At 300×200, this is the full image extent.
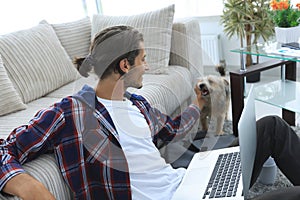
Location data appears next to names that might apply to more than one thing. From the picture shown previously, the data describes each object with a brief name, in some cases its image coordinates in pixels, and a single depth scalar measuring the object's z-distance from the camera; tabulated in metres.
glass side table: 1.82
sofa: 1.33
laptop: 1.00
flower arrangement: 1.85
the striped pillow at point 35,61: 1.83
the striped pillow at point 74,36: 2.30
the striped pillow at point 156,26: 1.78
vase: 1.85
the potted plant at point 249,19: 2.84
